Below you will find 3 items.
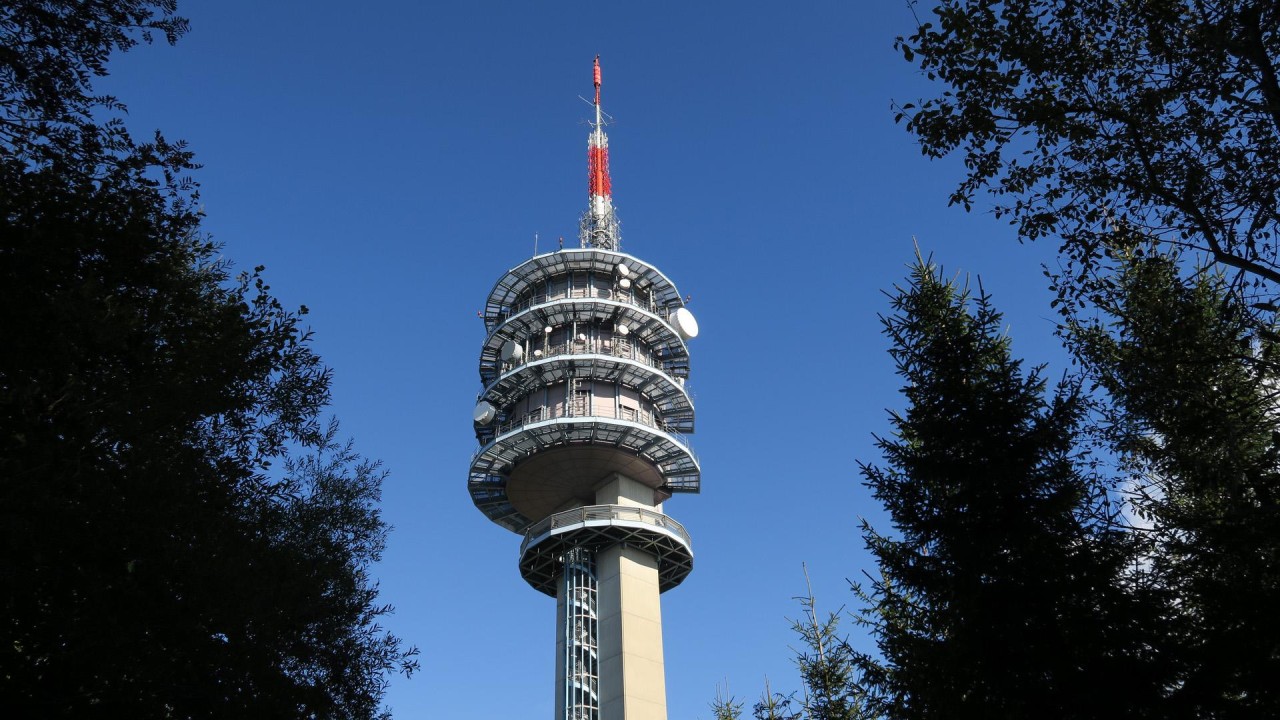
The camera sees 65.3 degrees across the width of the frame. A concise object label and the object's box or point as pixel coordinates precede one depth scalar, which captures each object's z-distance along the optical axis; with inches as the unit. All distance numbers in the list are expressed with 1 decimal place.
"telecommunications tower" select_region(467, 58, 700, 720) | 1863.9
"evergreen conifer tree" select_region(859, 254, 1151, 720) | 556.1
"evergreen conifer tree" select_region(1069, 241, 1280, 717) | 521.3
